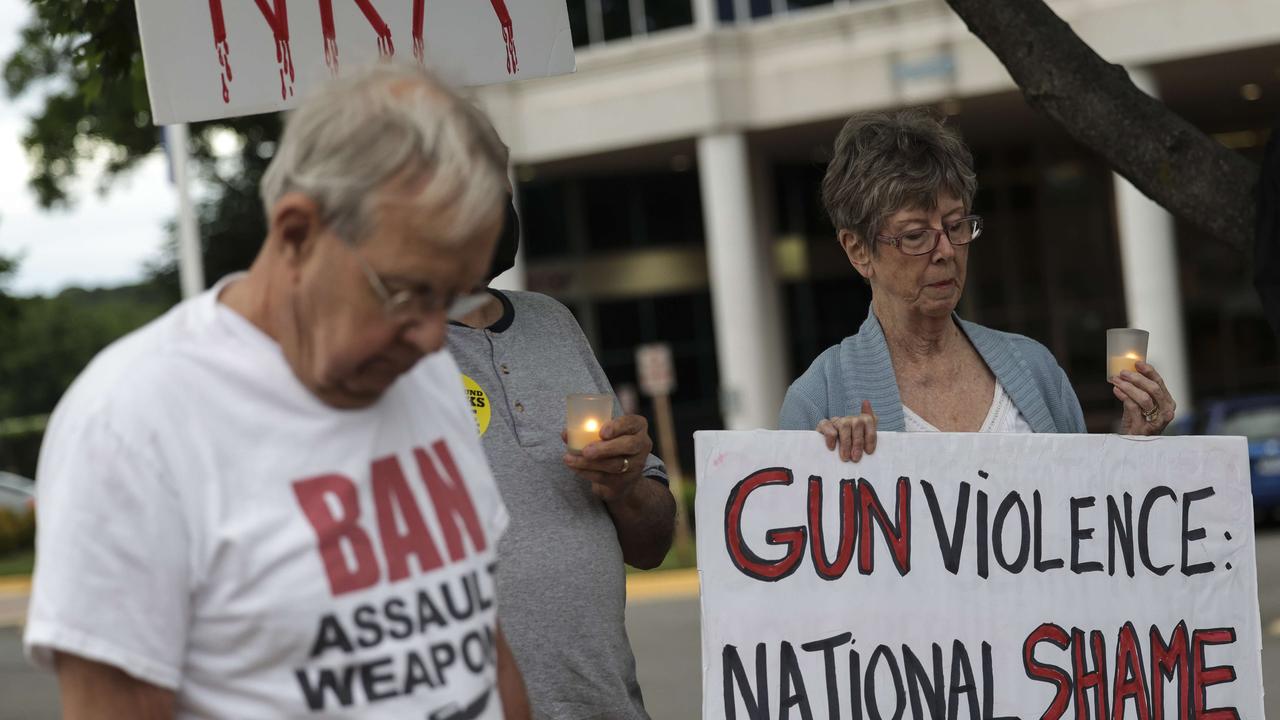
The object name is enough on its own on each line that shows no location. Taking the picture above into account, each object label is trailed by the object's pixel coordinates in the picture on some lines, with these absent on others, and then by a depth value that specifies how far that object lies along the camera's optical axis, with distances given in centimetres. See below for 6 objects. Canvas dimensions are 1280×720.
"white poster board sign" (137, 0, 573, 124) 346
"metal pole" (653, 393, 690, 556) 1664
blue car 1619
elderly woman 309
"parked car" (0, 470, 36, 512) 2809
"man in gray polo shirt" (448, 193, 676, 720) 266
